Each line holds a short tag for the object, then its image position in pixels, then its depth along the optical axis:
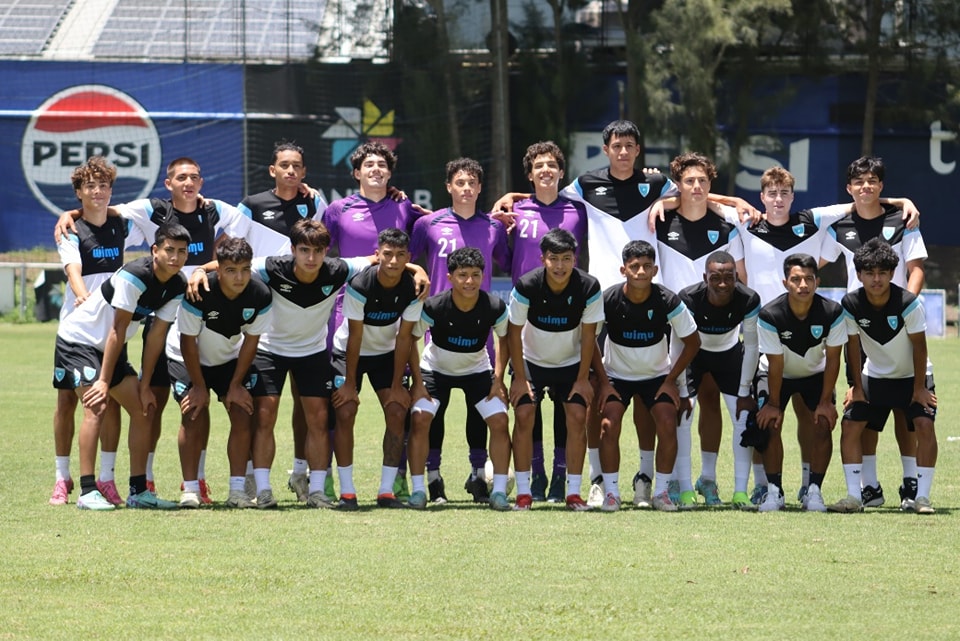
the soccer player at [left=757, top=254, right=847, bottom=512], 16.62
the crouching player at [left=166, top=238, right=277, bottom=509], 16.23
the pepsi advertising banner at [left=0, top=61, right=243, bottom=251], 61.53
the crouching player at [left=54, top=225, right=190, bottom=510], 15.87
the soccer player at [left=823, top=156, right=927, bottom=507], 17.23
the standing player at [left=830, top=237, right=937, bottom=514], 16.37
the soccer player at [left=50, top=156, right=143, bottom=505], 16.69
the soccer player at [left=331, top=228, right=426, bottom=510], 16.59
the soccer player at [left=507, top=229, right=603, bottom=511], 16.55
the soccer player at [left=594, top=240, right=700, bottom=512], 16.59
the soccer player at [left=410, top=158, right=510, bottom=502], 17.59
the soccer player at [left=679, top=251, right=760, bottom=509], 17.05
